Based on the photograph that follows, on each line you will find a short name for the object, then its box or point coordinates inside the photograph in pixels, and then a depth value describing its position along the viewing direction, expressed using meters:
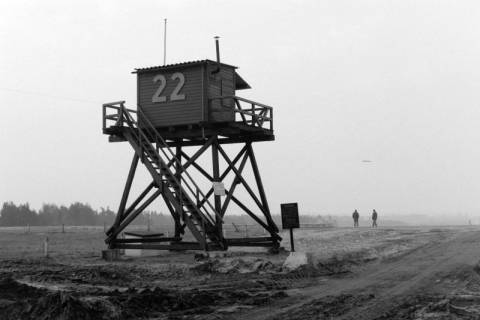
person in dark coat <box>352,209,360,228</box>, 58.13
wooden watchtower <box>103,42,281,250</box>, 23.69
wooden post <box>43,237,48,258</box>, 26.16
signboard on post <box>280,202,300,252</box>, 19.56
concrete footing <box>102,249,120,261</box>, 24.36
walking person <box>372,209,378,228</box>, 56.31
